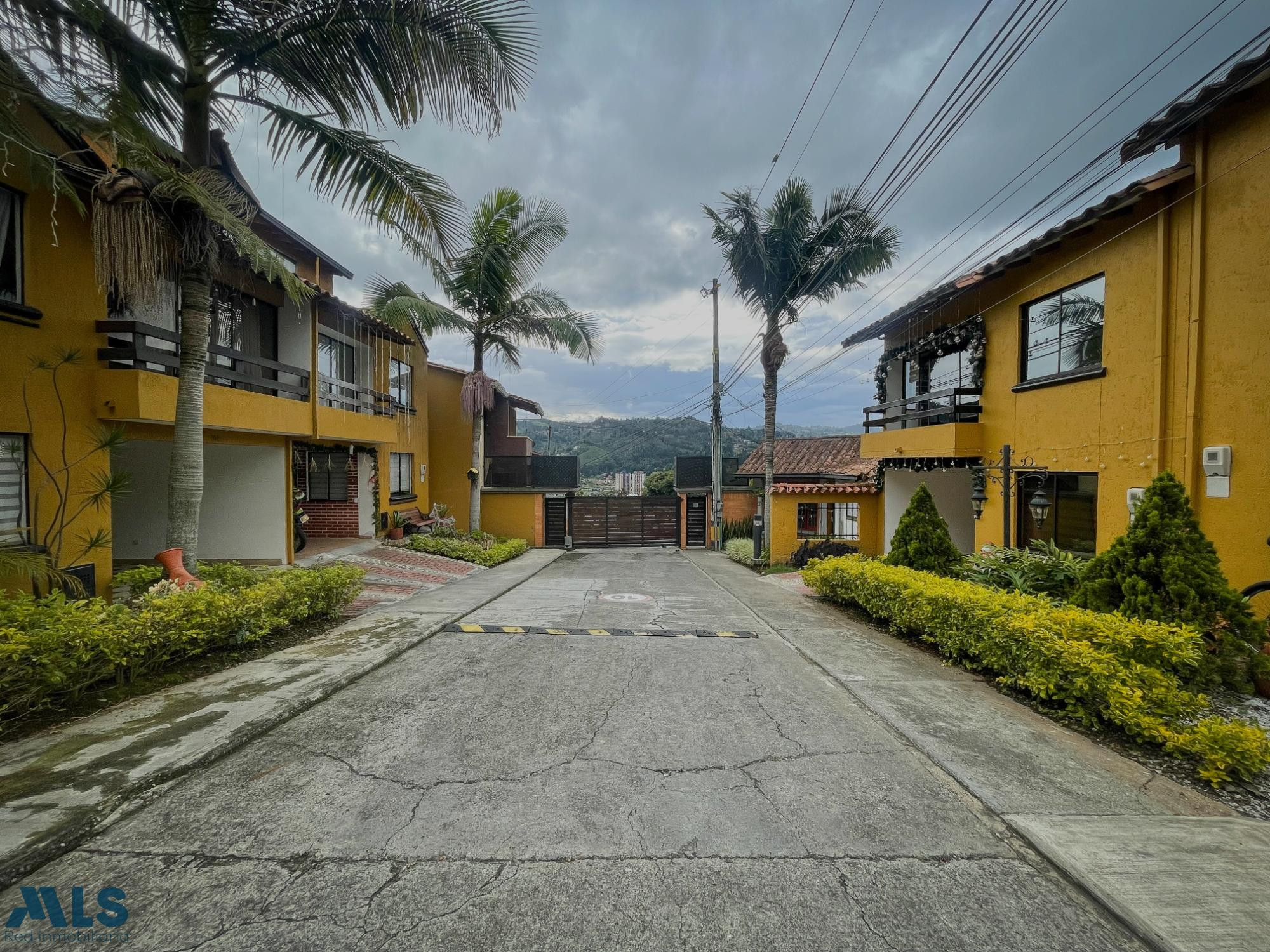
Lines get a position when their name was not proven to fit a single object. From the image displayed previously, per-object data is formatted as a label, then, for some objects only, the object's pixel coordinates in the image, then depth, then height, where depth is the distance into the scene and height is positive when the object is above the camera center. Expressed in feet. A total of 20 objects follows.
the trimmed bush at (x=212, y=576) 21.18 -4.54
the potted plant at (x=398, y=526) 47.32 -5.30
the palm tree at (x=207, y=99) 15.99 +12.65
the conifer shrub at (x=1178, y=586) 14.85 -3.39
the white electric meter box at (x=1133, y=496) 21.65 -1.03
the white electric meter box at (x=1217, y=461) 18.42 +0.35
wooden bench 49.62 -5.10
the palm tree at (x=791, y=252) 42.14 +17.66
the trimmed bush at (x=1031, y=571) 21.13 -4.22
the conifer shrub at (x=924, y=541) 25.58 -3.50
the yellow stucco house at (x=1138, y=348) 17.85 +5.30
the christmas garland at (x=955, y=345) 31.65 +8.25
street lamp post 23.62 -0.58
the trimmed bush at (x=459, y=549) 45.19 -6.97
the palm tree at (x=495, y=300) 46.21 +15.37
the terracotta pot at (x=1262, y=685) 14.74 -5.96
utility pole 60.70 +1.92
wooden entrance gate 67.05 -6.61
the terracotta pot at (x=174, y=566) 19.31 -3.61
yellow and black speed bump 22.81 -7.01
